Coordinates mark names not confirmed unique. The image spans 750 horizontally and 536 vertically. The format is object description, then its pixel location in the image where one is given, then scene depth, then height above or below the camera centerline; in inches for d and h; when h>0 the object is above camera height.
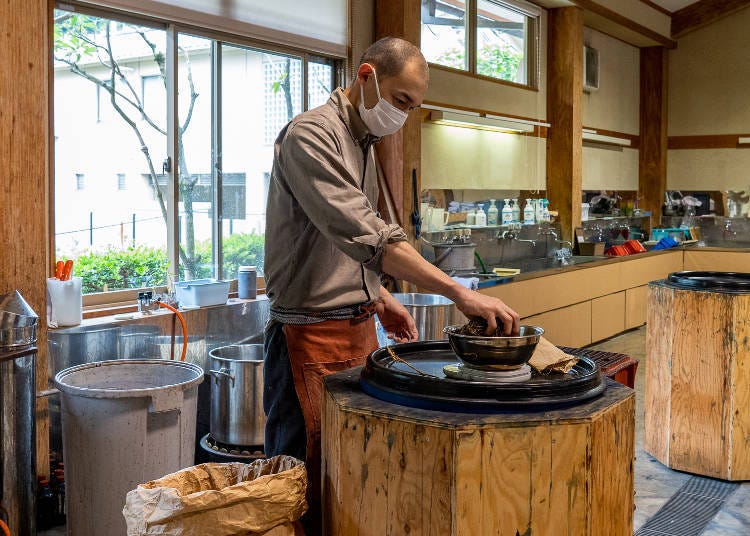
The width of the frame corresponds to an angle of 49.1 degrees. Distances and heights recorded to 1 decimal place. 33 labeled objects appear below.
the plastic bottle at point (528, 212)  292.5 +6.7
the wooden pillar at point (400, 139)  203.2 +22.9
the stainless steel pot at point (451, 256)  232.1 -7.2
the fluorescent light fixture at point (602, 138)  328.2 +39.1
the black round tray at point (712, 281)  158.1 -9.6
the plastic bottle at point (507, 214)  275.1 +5.7
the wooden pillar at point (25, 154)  122.3 +11.4
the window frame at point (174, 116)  145.2 +22.7
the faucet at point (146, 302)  150.7 -13.4
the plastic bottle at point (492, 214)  269.6 +5.5
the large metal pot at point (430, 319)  172.7 -18.8
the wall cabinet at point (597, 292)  244.1 -19.9
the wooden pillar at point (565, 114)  296.8 +43.3
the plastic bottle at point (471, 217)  258.5 +4.4
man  87.0 -3.6
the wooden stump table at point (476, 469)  67.6 -20.3
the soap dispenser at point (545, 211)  297.7 +7.3
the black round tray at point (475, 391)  70.6 -14.2
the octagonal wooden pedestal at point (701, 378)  155.8 -28.6
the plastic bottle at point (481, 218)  263.4 +4.2
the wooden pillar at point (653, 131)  383.9 +47.2
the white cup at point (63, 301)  135.5 -11.8
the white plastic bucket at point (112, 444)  116.3 -30.9
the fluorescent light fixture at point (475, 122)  231.6 +33.2
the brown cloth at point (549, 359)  81.7 -12.9
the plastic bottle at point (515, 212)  279.6 +6.5
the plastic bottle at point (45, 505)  131.7 -44.3
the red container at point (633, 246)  329.4 -6.0
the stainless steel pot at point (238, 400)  145.6 -30.4
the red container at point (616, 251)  317.0 -7.9
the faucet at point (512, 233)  276.1 -0.7
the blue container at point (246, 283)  174.4 -11.3
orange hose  148.3 -17.4
